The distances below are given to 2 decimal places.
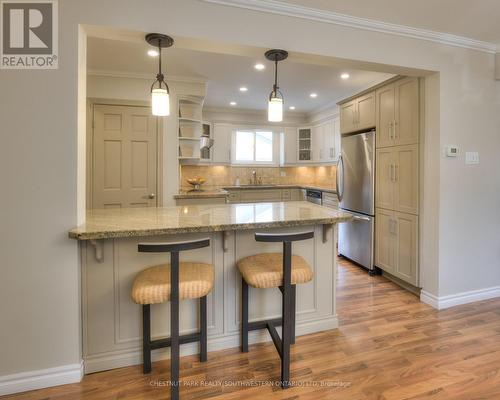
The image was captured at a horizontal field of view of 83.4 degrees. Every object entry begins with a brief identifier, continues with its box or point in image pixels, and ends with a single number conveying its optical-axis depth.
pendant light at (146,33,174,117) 1.91
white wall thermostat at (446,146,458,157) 2.60
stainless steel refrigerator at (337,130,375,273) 3.51
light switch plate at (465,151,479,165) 2.68
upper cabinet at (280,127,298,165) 6.04
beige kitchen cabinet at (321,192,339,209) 4.57
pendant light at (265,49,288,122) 2.13
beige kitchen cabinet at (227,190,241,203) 5.47
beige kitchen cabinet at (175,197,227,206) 3.79
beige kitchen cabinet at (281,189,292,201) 5.80
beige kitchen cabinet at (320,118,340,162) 5.03
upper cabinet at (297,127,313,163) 5.98
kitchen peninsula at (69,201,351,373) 1.79
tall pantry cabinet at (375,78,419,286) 2.90
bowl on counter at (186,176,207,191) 4.75
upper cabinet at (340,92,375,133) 3.51
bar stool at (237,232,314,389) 1.64
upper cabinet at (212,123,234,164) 5.63
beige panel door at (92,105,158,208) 3.58
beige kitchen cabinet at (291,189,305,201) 5.86
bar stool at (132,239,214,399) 1.47
